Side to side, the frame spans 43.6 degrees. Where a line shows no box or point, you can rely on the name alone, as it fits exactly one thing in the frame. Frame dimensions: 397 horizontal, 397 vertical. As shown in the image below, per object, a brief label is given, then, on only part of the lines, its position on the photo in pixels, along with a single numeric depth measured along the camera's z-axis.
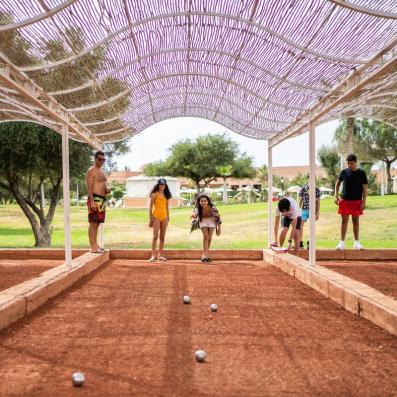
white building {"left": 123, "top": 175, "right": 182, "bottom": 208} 57.72
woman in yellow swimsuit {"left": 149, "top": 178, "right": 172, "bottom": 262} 9.84
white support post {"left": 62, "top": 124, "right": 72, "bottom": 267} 7.48
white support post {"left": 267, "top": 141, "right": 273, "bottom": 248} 10.47
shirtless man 9.02
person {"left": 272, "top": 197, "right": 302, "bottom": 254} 9.64
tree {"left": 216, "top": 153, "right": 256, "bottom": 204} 56.32
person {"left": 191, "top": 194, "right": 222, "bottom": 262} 9.80
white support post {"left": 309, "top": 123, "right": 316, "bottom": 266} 7.38
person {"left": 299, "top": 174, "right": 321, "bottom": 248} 10.37
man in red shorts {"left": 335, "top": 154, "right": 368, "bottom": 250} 9.75
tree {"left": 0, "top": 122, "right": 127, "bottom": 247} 15.32
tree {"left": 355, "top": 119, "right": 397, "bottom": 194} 38.56
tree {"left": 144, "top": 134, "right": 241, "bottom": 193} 55.88
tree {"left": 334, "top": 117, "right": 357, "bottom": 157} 19.67
